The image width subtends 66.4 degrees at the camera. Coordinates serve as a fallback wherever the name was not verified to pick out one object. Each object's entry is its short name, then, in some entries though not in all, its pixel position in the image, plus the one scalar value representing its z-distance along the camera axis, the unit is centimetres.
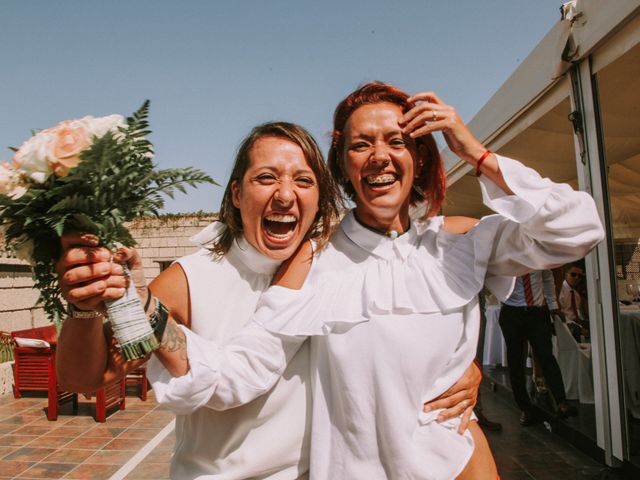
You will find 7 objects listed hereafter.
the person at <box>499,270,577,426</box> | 532
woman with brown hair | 155
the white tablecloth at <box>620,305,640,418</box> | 472
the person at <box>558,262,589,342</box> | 606
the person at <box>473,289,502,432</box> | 541
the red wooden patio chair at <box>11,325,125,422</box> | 620
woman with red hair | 148
